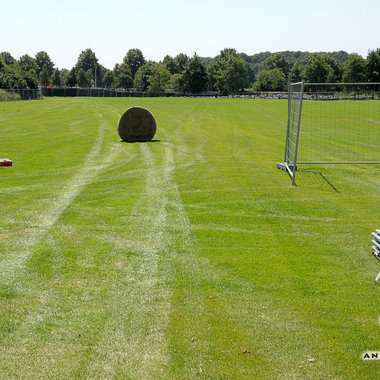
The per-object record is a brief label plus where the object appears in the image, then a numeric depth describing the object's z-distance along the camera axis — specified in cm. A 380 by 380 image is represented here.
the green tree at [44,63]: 18002
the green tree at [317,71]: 11026
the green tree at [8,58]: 17025
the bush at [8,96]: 7357
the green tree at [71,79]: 15938
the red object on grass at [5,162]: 1738
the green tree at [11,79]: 8369
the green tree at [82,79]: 15538
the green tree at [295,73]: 13650
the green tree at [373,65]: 10181
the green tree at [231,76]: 12794
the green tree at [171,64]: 17012
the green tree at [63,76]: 16834
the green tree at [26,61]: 17238
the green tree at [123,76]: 15812
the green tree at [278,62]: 17950
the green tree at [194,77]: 13175
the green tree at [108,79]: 17788
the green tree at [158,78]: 13312
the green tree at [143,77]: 14375
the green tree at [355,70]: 10088
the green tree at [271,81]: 13412
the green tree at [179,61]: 16938
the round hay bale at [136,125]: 2448
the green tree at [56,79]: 17712
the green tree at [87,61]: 17312
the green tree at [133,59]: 18138
